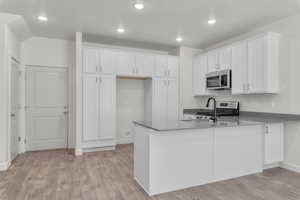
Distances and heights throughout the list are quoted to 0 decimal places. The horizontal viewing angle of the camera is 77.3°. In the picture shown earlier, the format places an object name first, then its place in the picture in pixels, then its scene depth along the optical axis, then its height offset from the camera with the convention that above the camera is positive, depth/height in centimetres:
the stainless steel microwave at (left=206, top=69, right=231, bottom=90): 411 +44
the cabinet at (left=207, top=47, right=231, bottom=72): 416 +93
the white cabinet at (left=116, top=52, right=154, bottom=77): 464 +87
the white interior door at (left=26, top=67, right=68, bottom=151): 455 -24
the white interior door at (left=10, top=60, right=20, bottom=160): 370 -21
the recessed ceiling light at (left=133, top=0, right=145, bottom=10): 289 +149
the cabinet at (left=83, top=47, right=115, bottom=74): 435 +90
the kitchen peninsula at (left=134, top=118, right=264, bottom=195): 238 -76
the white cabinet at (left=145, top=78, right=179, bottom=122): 495 -1
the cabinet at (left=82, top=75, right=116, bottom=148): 434 -28
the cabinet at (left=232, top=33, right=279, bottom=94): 337 +65
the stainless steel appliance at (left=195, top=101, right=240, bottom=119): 425 -28
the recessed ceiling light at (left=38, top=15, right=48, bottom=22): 344 +150
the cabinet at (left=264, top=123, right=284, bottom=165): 317 -77
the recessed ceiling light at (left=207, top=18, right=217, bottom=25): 353 +149
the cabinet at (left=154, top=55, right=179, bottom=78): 498 +89
